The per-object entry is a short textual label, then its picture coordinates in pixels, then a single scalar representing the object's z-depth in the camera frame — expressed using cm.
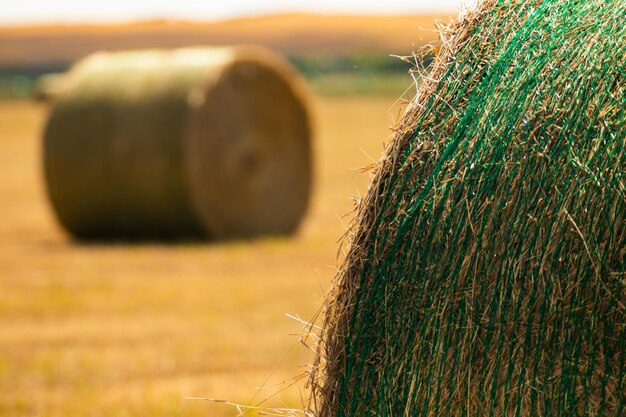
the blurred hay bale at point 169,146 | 2618
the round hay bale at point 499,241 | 776
